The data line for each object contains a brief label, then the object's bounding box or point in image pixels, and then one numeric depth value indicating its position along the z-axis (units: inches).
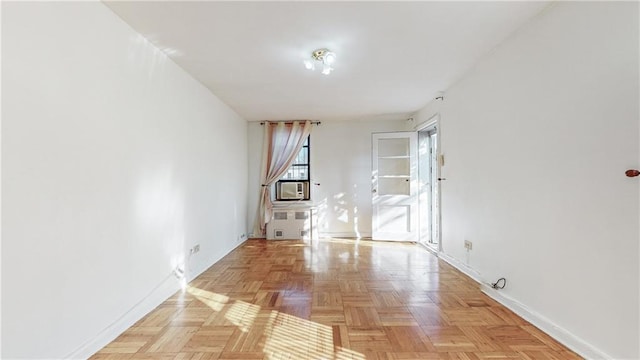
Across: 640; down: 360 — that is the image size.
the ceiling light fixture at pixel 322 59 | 97.7
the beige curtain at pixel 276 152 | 207.8
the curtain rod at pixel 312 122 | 212.1
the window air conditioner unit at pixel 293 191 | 216.2
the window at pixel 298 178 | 216.4
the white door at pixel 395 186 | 191.8
